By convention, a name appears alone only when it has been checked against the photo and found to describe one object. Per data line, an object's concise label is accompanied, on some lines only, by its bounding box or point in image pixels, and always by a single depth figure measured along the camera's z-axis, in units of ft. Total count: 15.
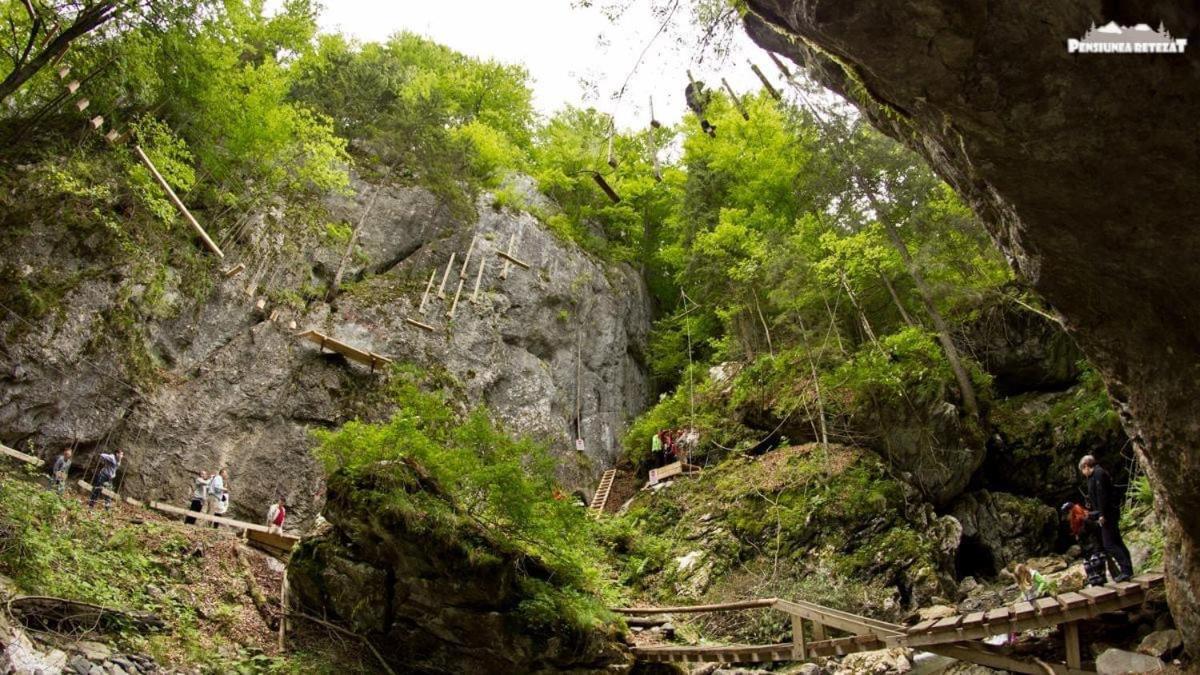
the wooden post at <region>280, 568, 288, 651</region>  34.06
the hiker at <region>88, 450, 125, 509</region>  41.68
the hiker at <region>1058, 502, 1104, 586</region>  26.40
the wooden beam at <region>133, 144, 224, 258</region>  50.16
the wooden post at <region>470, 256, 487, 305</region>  72.43
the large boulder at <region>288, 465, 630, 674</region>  32.07
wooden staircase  62.93
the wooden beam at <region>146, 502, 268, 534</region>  43.83
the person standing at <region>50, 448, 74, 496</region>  40.08
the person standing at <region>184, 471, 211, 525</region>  45.70
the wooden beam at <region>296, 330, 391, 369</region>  56.34
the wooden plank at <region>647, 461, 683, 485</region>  59.26
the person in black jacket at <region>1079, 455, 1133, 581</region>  25.55
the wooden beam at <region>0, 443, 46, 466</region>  39.58
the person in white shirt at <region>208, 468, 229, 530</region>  46.44
